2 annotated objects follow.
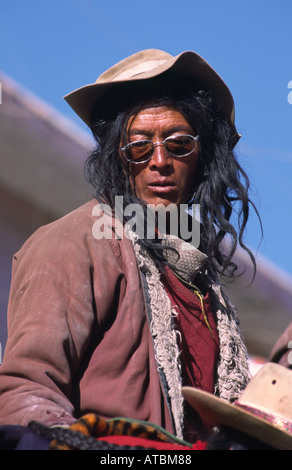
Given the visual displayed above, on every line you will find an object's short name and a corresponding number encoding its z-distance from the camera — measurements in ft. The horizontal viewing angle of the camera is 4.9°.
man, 17.02
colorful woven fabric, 16.31
